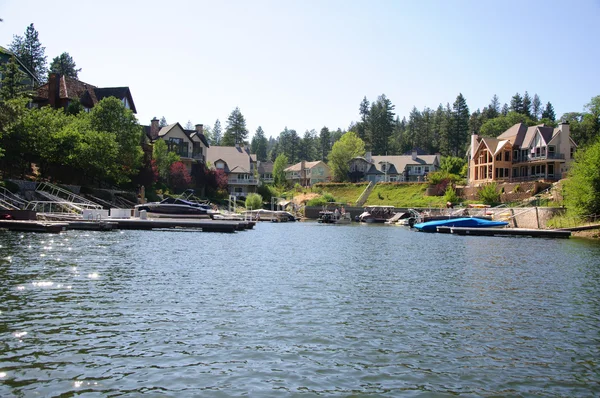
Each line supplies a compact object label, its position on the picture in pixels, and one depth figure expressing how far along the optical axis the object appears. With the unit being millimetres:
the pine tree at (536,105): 171500
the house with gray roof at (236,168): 105688
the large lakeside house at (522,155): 82625
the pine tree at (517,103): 151375
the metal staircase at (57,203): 47438
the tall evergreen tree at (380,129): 148750
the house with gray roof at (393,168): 119312
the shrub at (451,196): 85500
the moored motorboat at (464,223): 59594
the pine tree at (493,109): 159000
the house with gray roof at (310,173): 127562
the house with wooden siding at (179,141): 91000
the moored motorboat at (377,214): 85556
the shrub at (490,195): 77188
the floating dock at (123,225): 37125
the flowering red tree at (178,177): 82125
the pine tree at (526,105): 153162
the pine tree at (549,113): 155125
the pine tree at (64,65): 111044
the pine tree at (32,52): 105125
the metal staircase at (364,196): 101556
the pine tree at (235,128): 153750
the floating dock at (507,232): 51469
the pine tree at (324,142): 180750
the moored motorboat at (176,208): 59219
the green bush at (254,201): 90000
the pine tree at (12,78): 62094
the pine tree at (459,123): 133875
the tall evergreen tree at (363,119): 158750
